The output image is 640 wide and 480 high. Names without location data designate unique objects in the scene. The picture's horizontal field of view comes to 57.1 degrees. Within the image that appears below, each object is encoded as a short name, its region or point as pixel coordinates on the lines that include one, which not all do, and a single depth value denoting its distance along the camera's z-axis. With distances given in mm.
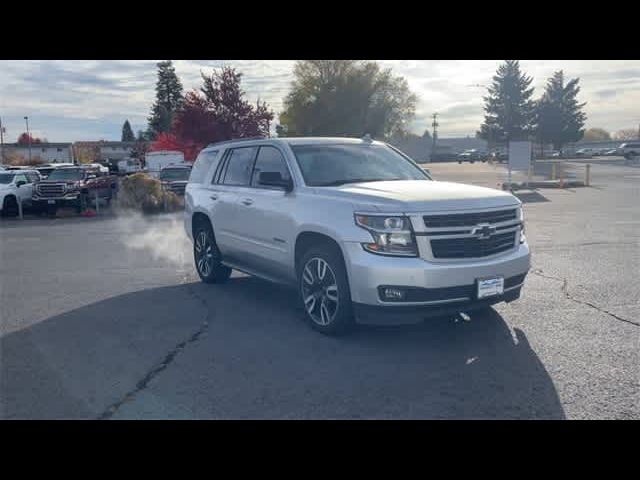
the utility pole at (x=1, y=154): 69600
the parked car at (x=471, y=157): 79581
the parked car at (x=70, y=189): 21234
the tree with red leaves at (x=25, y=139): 101412
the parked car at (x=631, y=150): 63000
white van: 35156
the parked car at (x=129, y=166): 56562
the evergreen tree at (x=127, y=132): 128462
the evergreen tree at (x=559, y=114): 79000
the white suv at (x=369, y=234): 5211
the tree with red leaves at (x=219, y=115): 36938
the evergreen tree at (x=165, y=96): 93125
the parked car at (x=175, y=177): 23656
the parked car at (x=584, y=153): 82938
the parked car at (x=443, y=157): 84812
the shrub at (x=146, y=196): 21359
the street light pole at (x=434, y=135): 98812
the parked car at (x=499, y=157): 74038
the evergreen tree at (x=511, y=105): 78438
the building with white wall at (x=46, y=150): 89906
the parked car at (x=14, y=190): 21031
